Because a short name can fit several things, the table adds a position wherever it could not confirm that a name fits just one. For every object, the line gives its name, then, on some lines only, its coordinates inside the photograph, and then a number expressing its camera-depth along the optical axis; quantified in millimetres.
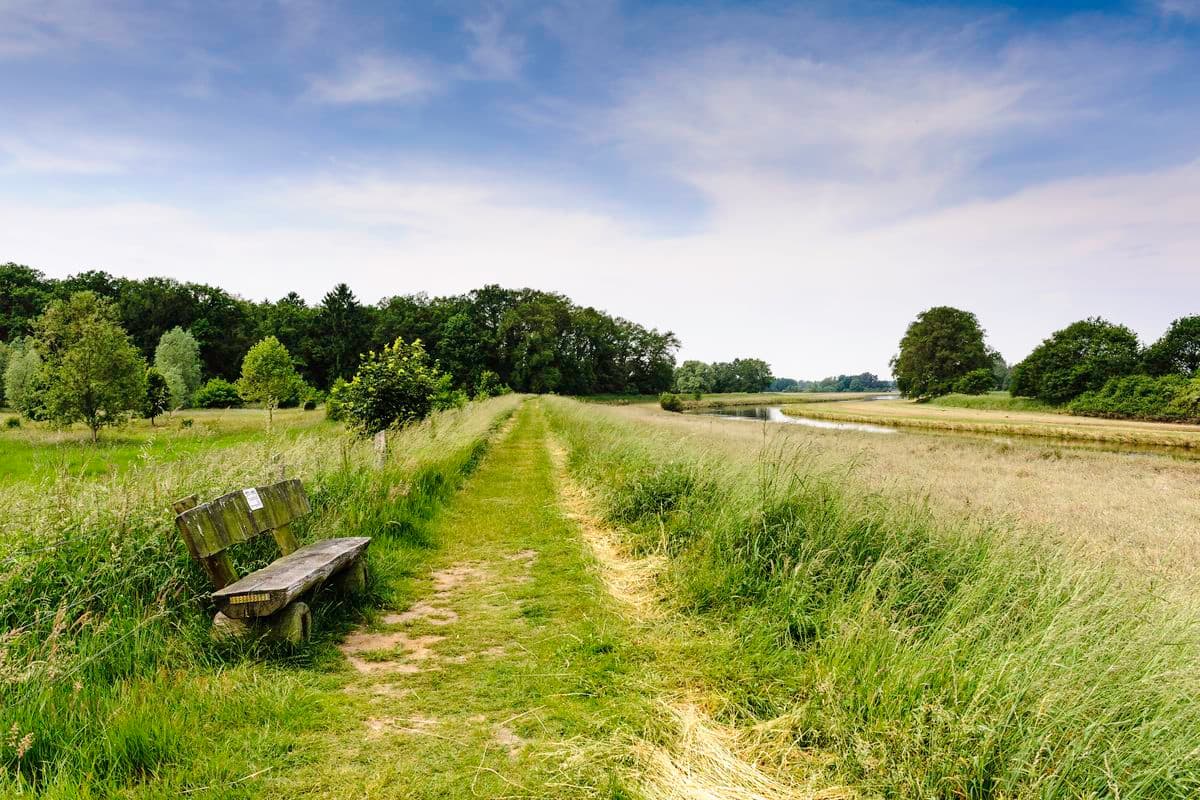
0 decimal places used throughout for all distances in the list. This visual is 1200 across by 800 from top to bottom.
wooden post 8219
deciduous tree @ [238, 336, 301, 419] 39938
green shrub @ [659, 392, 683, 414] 64375
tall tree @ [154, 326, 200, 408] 51531
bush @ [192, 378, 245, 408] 47781
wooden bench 3602
